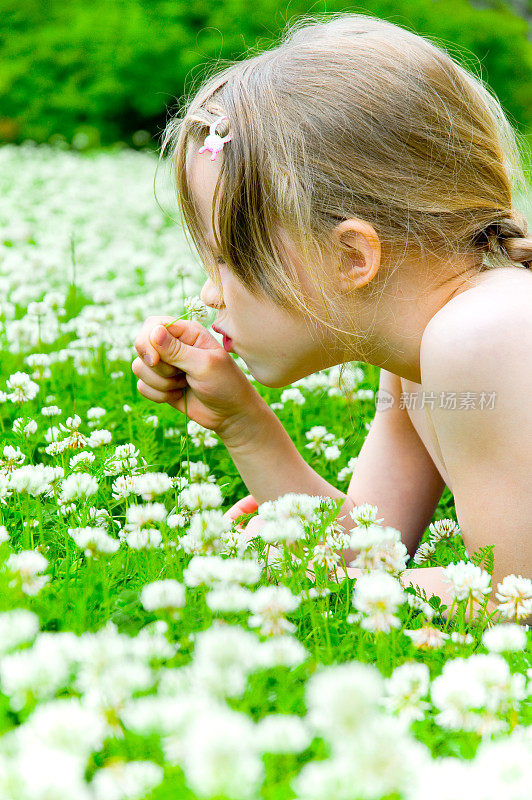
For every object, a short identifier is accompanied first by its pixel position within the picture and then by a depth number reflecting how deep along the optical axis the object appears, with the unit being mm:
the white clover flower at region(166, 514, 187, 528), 2454
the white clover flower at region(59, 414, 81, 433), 2615
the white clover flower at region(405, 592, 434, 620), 2381
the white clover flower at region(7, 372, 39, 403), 2714
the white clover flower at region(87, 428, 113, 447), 2630
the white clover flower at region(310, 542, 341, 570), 2394
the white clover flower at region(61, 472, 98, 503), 2444
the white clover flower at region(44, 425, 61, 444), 2630
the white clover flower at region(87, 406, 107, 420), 2749
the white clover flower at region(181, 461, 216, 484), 2631
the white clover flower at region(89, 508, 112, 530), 2494
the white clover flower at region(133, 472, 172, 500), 2418
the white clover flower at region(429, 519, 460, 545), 2612
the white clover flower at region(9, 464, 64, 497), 2435
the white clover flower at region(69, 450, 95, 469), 2551
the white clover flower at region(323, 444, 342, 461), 2763
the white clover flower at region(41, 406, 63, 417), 2680
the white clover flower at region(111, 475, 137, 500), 2485
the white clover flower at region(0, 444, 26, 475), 2556
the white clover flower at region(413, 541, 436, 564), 2593
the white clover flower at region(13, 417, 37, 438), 2602
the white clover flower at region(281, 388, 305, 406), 2807
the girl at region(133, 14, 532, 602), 2480
